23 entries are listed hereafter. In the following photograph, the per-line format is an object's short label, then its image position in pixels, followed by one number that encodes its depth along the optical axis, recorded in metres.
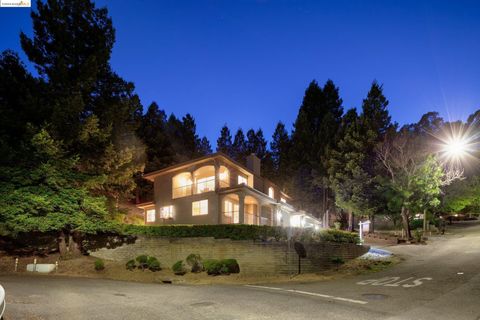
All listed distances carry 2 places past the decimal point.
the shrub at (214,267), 20.62
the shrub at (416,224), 51.19
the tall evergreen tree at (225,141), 68.69
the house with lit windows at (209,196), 29.22
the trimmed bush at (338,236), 24.39
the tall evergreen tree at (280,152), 53.87
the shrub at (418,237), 34.06
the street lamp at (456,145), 22.55
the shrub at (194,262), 21.55
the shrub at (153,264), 22.45
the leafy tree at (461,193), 45.44
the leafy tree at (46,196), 21.53
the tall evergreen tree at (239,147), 67.59
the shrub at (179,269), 21.47
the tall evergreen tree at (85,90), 23.94
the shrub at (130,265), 23.01
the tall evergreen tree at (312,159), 48.88
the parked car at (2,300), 5.36
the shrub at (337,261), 23.28
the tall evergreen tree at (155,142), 45.38
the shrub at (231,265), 20.81
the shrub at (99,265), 22.78
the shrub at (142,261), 22.91
